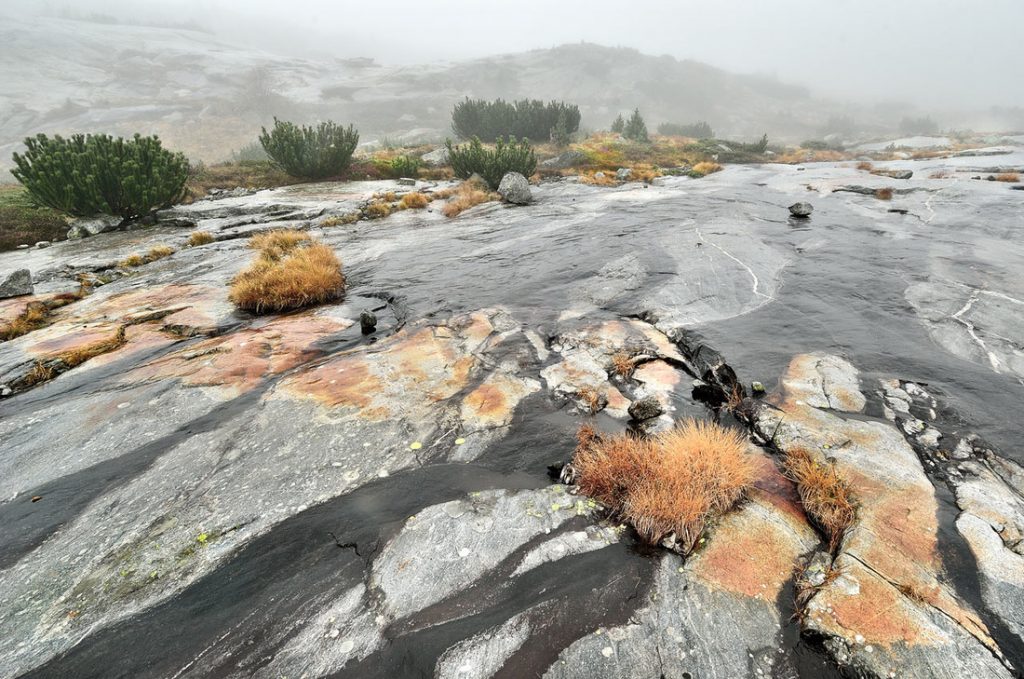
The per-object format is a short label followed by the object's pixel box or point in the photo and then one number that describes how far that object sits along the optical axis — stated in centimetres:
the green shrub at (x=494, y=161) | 1828
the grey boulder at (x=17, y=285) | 823
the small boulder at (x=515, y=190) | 1577
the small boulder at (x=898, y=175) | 1897
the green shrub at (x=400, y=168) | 2203
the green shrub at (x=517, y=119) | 3384
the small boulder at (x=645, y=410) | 464
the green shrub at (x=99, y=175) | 1206
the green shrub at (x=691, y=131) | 4755
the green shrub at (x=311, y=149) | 1947
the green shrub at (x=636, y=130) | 3600
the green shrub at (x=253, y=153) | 3938
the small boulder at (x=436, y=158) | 2530
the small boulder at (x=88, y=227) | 1261
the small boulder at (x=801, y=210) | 1244
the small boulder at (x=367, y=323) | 707
